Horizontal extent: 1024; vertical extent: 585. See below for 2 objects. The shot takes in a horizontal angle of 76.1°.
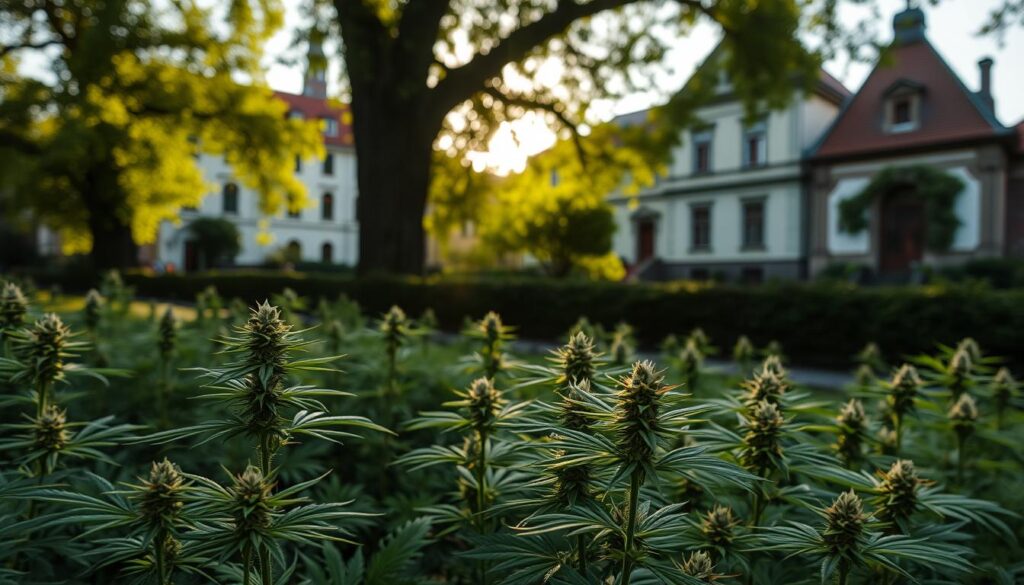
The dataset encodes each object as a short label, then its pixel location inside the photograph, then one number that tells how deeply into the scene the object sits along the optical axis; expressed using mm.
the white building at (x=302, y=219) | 46875
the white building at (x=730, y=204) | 32281
